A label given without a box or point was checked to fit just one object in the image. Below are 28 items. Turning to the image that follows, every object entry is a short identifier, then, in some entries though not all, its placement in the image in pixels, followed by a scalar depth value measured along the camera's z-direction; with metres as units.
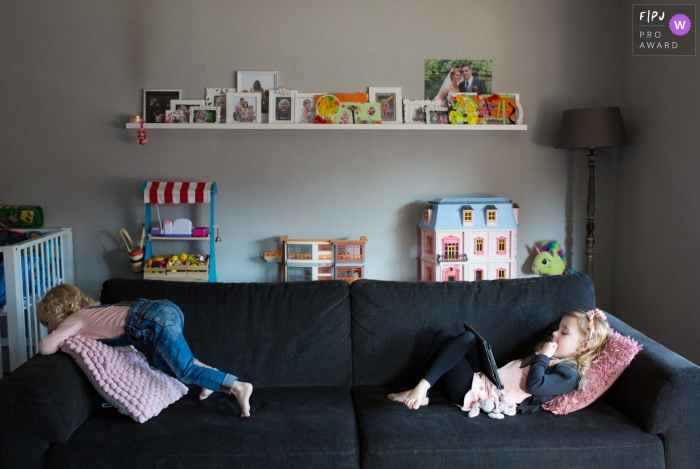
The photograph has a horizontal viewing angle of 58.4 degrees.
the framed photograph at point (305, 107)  4.01
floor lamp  3.75
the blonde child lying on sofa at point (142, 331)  2.19
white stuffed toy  2.20
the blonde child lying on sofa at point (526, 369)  2.23
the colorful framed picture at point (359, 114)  4.01
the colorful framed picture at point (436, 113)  4.05
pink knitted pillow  2.15
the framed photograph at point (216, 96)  4.00
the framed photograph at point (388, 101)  4.05
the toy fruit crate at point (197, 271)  3.86
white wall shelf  3.91
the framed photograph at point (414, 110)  4.05
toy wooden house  3.99
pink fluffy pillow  2.23
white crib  3.26
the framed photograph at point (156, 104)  3.99
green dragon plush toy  4.09
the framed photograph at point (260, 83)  4.01
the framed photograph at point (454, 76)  4.06
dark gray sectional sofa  1.99
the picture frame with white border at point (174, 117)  3.97
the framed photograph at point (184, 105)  3.98
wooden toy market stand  3.84
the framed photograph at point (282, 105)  3.98
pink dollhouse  3.93
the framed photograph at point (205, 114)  3.98
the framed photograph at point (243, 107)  3.98
